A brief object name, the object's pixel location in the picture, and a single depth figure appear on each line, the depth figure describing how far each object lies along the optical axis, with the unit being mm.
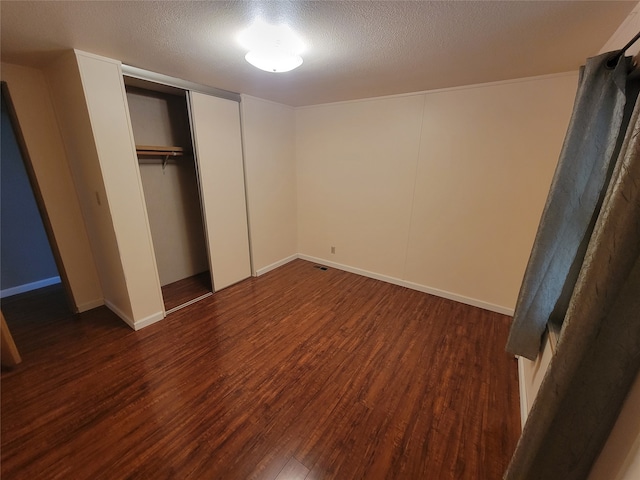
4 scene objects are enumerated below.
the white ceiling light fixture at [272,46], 1447
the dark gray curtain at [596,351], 712
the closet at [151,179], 1984
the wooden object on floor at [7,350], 1787
